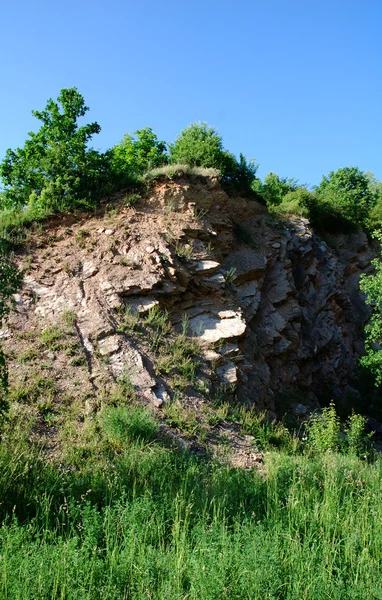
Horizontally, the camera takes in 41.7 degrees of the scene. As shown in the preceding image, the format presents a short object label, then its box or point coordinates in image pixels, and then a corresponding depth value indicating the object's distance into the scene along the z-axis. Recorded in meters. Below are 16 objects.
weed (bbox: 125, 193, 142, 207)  12.70
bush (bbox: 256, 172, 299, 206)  20.72
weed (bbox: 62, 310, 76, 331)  9.91
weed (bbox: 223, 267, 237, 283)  12.44
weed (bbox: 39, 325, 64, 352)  9.48
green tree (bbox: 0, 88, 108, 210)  12.75
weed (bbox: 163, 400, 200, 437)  8.49
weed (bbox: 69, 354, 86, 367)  9.20
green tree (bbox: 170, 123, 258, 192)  14.95
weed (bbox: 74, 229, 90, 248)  11.83
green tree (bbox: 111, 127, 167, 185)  15.05
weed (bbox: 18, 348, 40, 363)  9.09
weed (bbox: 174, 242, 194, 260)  11.74
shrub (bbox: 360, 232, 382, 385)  12.92
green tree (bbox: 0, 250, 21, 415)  6.00
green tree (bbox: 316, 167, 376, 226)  22.86
